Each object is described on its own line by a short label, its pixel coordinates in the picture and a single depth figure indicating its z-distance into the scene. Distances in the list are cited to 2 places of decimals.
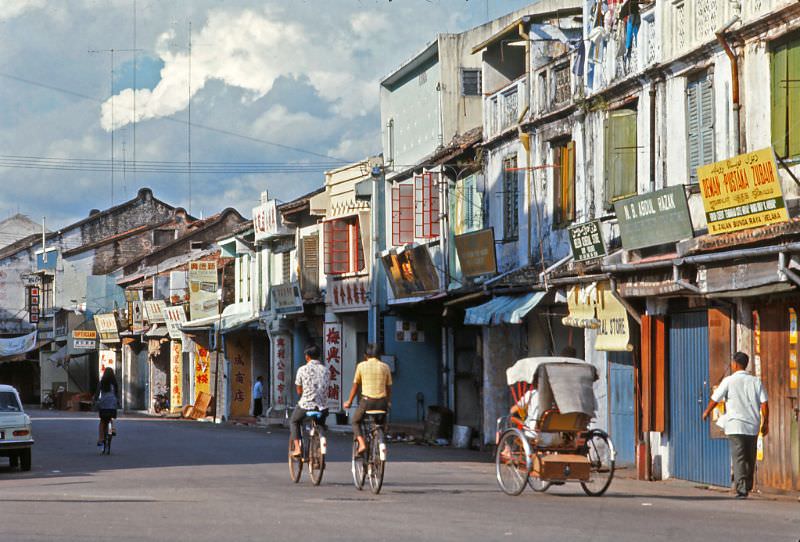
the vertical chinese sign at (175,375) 61.41
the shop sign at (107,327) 69.25
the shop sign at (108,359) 71.69
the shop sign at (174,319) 58.50
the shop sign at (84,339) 71.94
